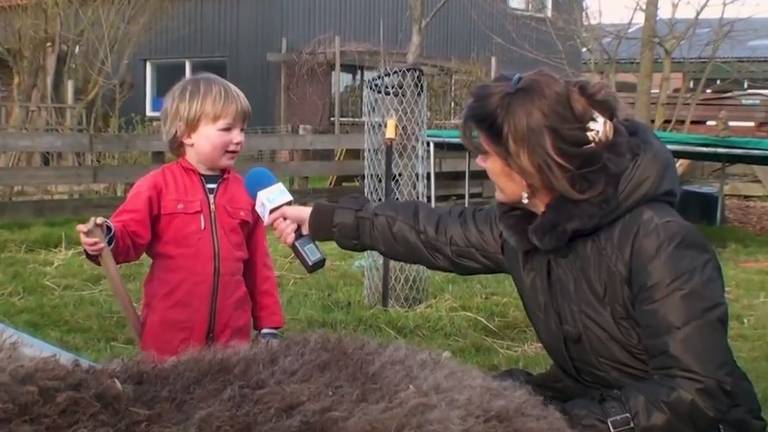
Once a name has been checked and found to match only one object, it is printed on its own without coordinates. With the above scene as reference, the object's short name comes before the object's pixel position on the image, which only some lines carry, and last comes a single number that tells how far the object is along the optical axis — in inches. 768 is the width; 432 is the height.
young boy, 138.3
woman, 88.9
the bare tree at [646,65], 453.1
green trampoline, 396.5
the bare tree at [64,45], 660.7
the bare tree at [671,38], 490.3
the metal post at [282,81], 852.8
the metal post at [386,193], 268.1
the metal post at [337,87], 778.8
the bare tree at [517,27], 894.6
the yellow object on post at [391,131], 259.1
